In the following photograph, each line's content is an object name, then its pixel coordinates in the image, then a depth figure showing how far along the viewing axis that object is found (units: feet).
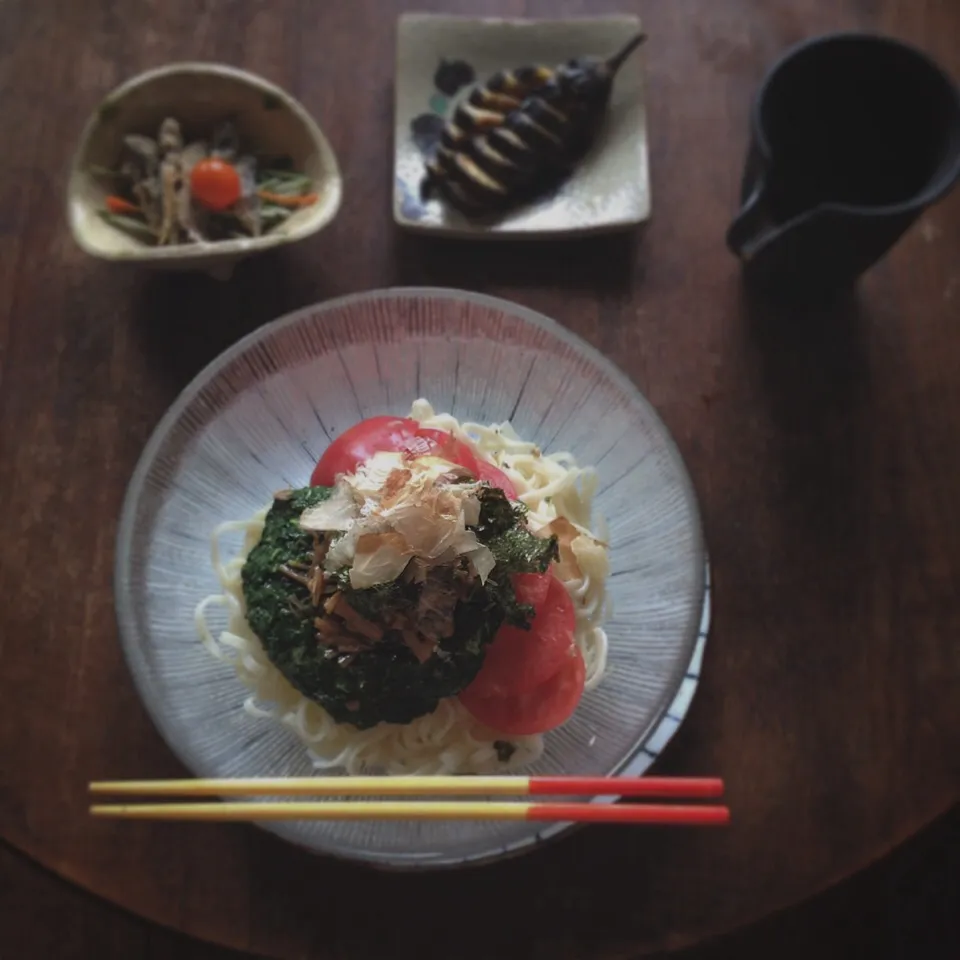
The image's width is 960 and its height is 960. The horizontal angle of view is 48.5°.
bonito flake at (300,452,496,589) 1.11
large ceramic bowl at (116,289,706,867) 1.33
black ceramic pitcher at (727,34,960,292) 1.40
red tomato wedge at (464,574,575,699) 1.27
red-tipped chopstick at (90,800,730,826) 1.14
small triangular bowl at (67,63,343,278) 1.49
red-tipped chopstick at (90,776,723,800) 1.15
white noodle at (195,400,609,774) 1.33
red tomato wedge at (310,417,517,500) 1.31
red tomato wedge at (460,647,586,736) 1.28
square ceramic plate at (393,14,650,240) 1.59
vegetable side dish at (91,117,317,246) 1.55
